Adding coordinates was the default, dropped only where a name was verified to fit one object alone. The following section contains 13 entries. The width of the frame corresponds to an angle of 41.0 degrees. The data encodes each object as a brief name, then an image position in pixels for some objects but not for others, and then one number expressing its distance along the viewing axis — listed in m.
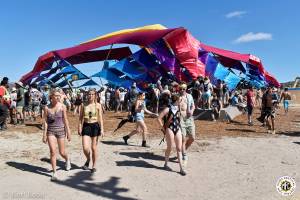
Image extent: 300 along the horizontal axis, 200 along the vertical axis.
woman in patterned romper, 7.34
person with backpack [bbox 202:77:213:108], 18.39
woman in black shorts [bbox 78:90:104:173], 7.60
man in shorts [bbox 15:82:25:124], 13.97
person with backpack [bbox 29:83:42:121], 15.08
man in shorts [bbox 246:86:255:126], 16.44
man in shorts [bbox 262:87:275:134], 13.38
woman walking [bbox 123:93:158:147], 10.18
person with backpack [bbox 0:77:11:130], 12.86
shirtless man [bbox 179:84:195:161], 8.25
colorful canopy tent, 19.98
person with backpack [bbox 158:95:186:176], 7.77
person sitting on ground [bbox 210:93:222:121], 17.67
